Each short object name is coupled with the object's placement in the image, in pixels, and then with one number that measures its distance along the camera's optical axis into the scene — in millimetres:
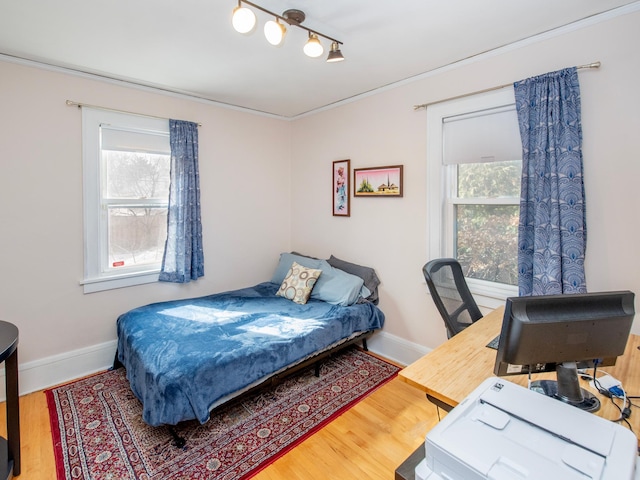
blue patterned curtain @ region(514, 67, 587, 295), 1951
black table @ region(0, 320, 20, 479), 1653
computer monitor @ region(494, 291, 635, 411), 1018
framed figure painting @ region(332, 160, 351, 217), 3408
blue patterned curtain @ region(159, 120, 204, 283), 3125
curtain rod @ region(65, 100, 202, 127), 2603
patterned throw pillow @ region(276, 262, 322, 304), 3184
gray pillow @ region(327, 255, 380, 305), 3160
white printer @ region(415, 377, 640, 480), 806
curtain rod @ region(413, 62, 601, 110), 1925
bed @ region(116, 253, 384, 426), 1946
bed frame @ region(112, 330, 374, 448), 2027
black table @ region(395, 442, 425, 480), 1075
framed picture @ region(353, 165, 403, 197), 2965
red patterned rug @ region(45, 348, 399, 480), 1834
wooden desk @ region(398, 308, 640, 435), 1220
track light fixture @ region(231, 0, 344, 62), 1611
